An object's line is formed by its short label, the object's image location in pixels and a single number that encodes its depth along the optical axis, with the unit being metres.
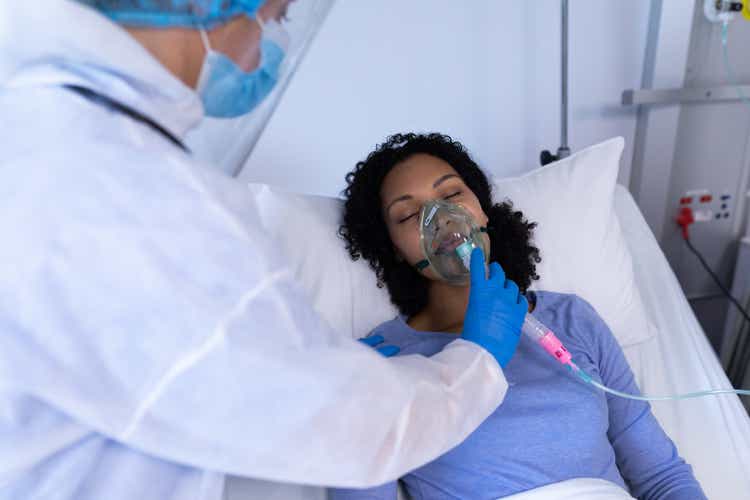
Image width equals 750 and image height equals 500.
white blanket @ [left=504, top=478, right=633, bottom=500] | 0.89
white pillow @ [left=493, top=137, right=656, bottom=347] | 1.41
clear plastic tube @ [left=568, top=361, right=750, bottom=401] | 0.98
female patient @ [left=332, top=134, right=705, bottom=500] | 0.98
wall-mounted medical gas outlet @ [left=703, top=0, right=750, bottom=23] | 1.61
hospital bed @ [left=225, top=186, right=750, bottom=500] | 1.16
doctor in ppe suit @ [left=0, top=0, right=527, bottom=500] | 0.49
